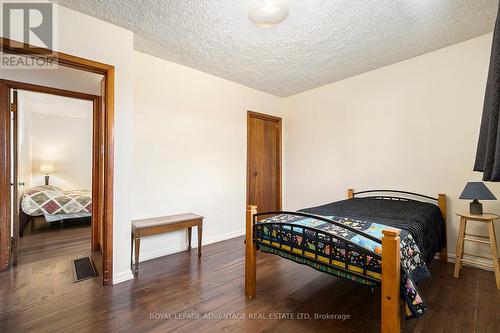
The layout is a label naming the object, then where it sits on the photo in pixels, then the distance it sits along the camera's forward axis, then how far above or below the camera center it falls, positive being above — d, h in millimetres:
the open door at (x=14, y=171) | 2537 -49
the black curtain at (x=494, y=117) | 698 +153
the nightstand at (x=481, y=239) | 2123 -741
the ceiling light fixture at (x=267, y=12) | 1891 +1306
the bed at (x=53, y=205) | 4012 -707
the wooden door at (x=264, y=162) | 4133 +82
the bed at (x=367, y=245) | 1277 -571
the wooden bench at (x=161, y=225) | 2441 -692
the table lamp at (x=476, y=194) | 2148 -274
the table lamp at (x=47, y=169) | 5242 -55
